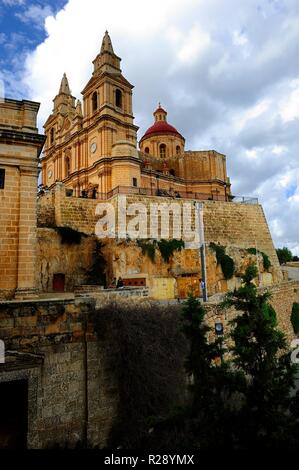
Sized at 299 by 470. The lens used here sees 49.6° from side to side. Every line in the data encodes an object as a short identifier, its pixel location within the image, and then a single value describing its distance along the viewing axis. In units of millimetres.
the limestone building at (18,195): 11844
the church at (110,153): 30062
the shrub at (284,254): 61250
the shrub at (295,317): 22378
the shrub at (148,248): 22078
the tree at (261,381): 5648
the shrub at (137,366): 7332
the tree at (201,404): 5973
